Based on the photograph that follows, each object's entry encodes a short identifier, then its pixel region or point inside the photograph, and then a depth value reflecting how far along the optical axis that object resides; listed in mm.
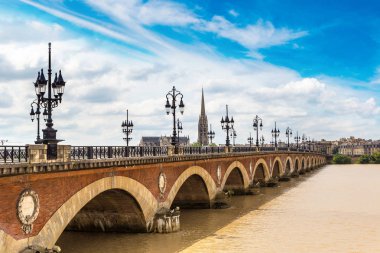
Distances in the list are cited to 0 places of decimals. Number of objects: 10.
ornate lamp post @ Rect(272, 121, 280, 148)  82694
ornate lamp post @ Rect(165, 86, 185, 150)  32500
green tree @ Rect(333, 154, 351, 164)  173625
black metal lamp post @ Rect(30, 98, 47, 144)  29281
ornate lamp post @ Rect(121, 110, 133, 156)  36969
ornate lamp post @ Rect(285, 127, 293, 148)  100312
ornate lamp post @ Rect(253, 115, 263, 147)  62800
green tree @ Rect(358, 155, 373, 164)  168500
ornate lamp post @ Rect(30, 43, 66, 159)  18312
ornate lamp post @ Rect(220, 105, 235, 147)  47906
